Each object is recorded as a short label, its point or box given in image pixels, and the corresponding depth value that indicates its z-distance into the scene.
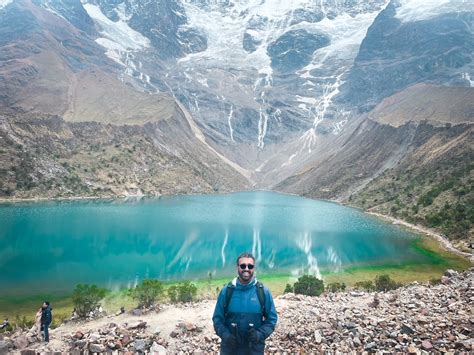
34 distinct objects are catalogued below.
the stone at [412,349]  13.03
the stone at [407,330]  14.56
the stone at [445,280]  26.65
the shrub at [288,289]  29.30
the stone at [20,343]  16.42
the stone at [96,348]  15.24
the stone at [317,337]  15.06
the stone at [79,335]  16.86
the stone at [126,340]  15.89
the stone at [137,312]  21.00
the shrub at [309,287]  28.42
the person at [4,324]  20.40
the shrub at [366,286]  31.00
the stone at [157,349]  15.13
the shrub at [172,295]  25.34
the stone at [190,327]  17.27
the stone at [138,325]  17.55
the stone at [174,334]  16.80
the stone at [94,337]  15.89
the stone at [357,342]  14.48
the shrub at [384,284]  30.59
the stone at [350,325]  15.74
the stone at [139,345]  15.47
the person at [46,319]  17.12
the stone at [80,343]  15.73
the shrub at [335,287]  30.38
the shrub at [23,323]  20.70
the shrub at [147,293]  23.51
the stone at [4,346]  15.55
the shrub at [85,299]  22.33
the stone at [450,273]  29.69
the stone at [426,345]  13.27
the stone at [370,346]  14.02
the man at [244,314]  7.78
